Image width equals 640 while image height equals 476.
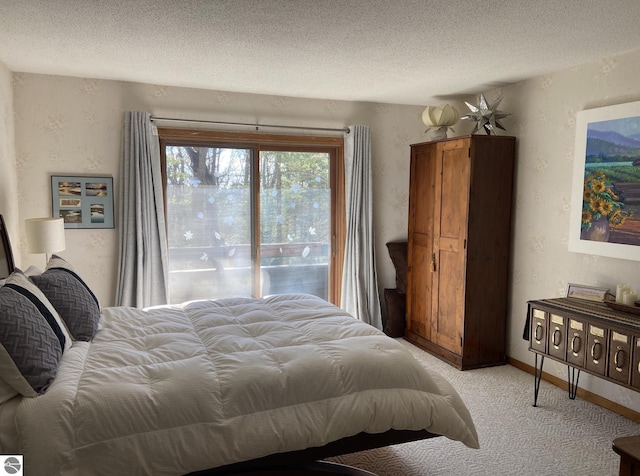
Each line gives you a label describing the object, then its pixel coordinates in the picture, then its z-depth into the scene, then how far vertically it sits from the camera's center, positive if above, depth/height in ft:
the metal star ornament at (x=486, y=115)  13.46 +2.72
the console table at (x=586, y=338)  9.07 -2.74
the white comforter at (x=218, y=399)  5.97 -2.75
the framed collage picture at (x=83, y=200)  13.32 +0.14
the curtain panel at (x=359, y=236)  16.16 -0.99
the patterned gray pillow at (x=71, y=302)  8.32 -1.79
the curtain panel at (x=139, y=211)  13.62 -0.17
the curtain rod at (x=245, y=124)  14.04 +2.64
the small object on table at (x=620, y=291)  10.15 -1.77
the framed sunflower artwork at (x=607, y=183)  10.35 +0.63
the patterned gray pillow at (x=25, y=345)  6.11 -1.95
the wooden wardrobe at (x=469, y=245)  13.19 -1.07
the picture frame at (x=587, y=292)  10.84 -1.97
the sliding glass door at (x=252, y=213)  14.74 -0.22
